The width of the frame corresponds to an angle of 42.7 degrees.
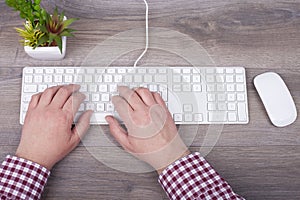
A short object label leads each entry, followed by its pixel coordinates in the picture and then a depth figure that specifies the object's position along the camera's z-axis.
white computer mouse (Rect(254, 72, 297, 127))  0.78
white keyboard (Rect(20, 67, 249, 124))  0.78
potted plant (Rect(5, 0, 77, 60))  0.72
